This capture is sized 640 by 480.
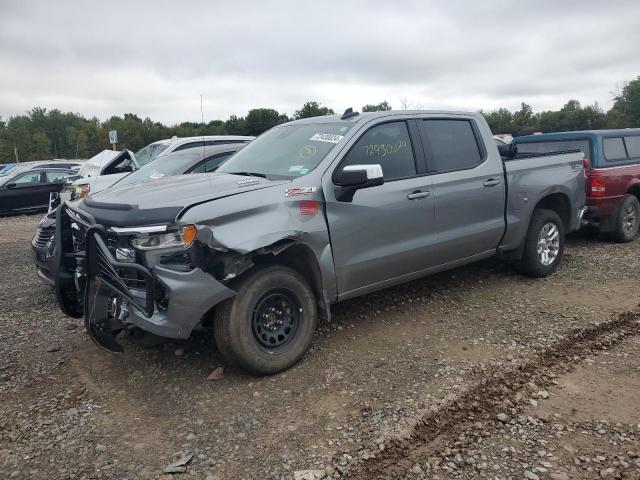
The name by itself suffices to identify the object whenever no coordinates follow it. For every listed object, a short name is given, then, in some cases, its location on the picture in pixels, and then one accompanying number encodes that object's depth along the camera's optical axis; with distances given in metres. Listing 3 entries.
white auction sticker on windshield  4.33
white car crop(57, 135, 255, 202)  8.36
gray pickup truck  3.38
